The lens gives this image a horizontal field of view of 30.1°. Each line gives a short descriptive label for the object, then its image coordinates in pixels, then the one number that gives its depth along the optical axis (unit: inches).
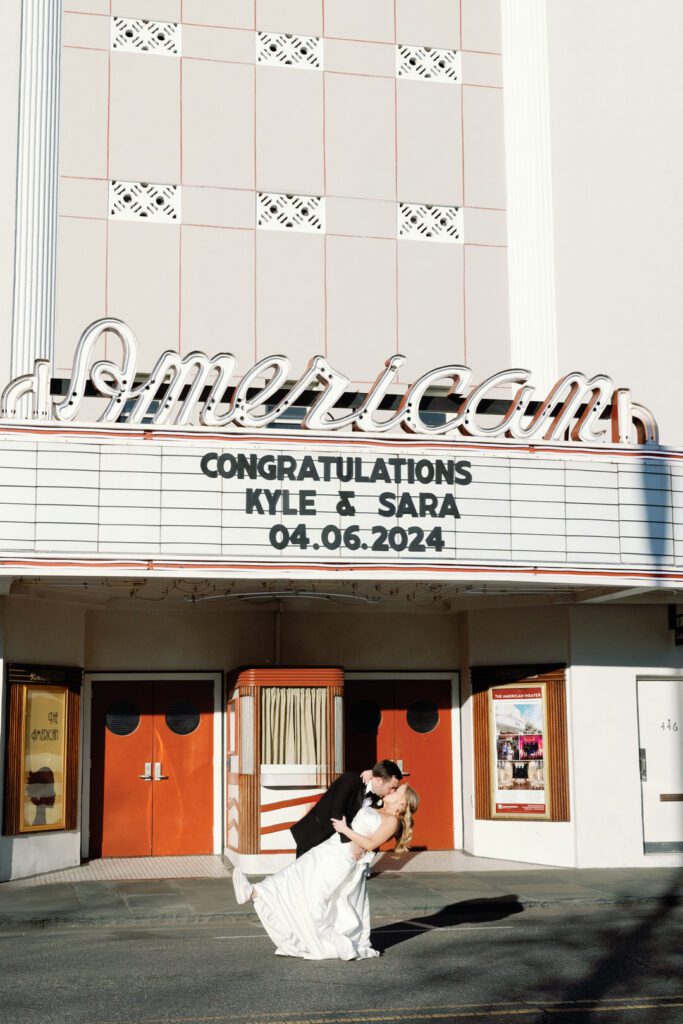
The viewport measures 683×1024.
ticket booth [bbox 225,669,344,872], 653.9
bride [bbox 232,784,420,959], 420.8
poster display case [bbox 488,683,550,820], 686.5
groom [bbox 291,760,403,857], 433.4
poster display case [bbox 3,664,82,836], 640.4
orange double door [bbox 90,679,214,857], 706.8
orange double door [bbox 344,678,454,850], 735.7
